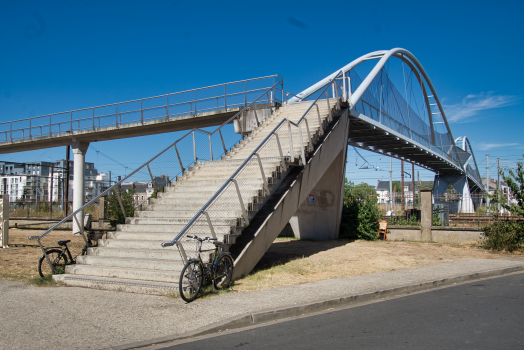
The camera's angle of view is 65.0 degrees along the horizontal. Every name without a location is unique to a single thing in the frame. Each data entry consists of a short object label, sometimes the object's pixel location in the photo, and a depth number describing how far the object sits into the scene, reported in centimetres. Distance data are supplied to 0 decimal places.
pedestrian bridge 856
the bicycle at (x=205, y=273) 706
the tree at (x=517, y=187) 1416
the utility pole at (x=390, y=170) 4956
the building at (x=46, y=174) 10426
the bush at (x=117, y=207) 2055
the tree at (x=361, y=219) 1872
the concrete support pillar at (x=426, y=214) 1759
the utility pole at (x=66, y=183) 2933
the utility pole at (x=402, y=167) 5323
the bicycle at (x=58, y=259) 909
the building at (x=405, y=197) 2060
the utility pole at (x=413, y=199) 2178
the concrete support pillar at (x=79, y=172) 2611
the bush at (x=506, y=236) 1401
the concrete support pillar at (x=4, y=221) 1514
